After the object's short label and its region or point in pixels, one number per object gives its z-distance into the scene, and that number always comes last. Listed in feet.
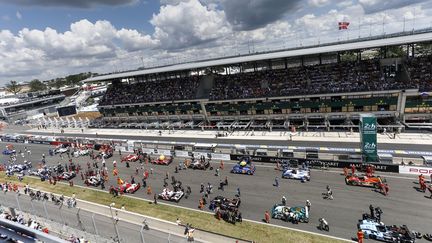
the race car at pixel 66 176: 135.19
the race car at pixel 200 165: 128.16
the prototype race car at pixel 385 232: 68.85
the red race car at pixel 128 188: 113.39
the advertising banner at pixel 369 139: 110.22
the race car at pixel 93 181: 124.36
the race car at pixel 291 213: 81.66
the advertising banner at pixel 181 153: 146.83
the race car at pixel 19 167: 157.79
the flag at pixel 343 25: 183.77
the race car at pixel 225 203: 91.18
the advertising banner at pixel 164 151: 152.43
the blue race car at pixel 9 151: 203.81
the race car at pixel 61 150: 184.44
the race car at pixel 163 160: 140.50
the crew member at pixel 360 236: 68.95
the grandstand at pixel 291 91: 151.33
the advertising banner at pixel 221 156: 135.07
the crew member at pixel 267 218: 83.02
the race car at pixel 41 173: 141.18
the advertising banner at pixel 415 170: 99.55
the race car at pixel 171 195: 102.63
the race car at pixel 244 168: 118.32
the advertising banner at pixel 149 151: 157.89
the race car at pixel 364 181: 96.68
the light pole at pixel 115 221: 79.50
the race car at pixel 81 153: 172.04
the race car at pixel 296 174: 107.04
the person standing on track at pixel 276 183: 104.53
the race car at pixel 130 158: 151.23
